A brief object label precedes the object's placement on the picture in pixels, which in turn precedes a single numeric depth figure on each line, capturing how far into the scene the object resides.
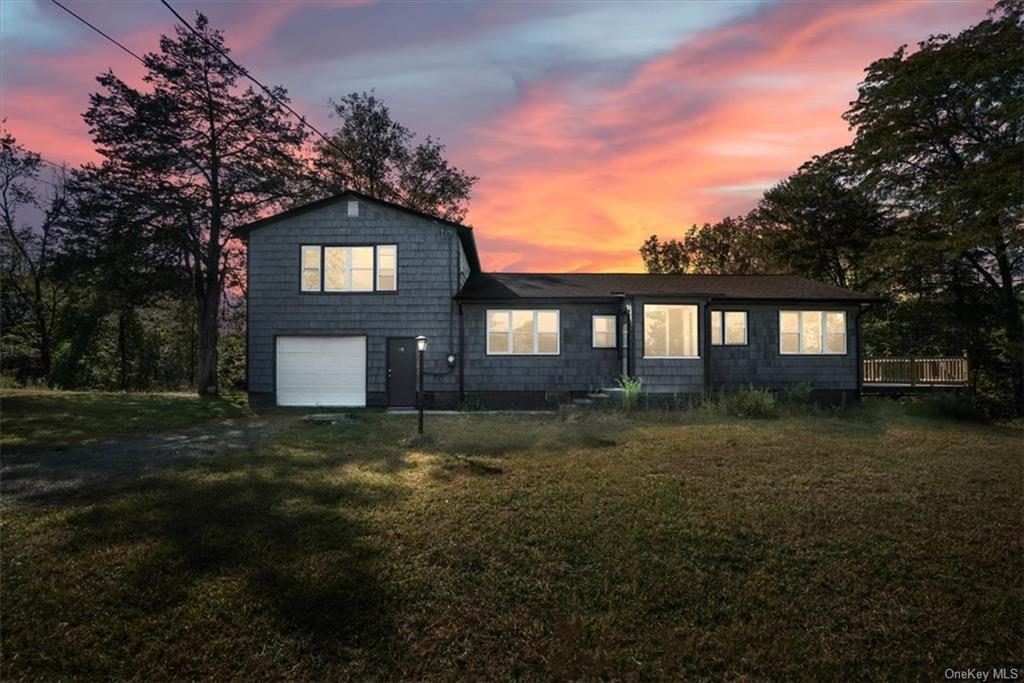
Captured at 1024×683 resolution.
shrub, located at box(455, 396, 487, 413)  14.00
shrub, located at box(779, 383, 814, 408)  13.61
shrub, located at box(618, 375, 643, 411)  12.62
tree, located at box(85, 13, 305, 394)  18.22
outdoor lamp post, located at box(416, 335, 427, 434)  9.53
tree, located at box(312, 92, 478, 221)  26.11
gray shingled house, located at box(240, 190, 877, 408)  14.59
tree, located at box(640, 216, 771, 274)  32.69
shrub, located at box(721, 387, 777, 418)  11.72
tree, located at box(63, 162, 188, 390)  18.34
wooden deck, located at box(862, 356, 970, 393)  17.52
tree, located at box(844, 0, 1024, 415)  13.38
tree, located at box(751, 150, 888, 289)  20.86
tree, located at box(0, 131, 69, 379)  22.12
